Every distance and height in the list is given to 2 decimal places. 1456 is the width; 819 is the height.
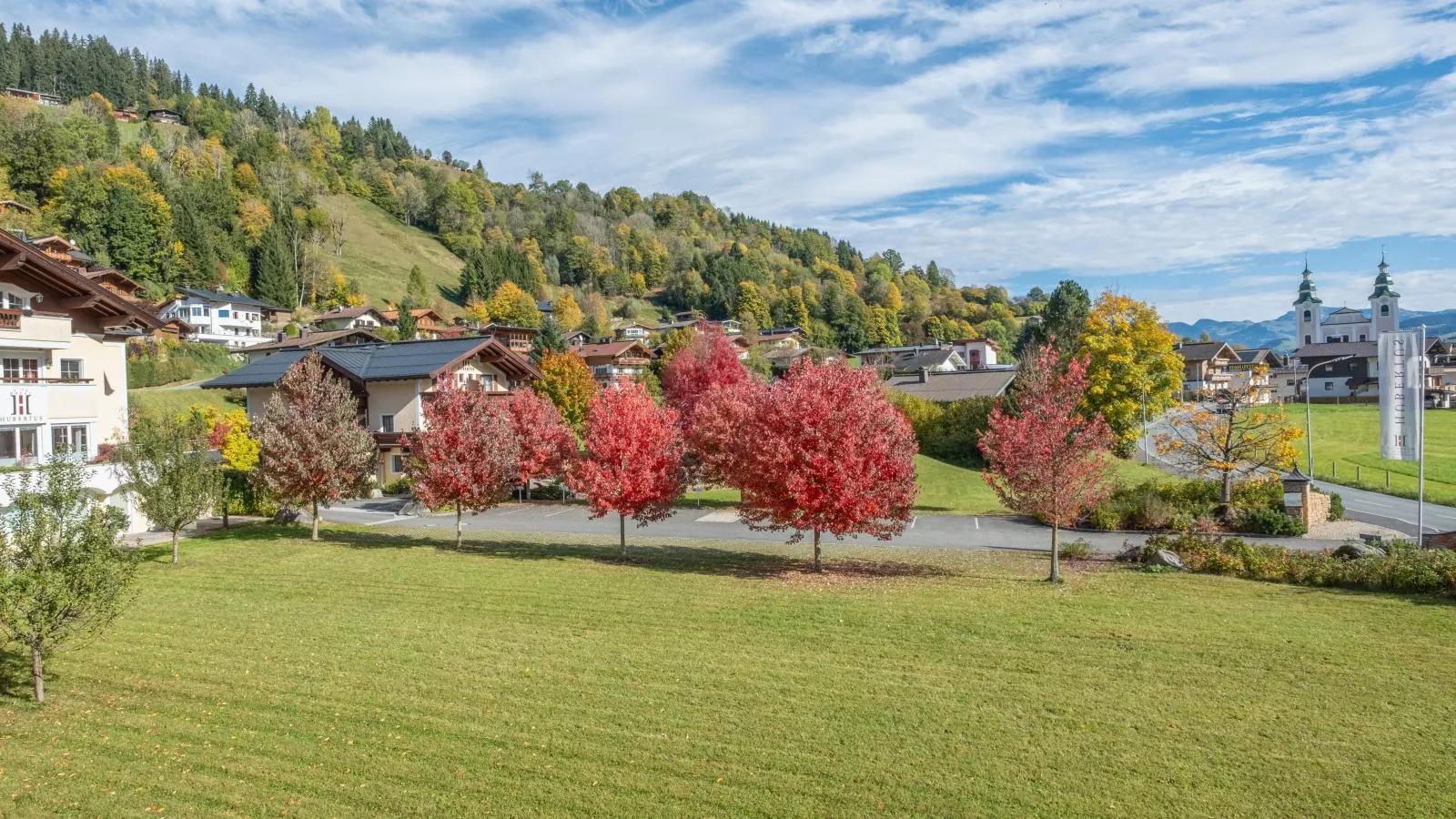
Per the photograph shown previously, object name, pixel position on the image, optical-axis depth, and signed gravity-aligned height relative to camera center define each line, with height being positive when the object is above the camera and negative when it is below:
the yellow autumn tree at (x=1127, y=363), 47.78 +2.40
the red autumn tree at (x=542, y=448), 29.59 -1.14
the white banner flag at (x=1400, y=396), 24.16 +0.11
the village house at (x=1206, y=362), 95.12 +4.78
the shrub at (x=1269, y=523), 30.97 -4.58
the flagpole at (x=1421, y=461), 23.73 -1.82
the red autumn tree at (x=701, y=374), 47.62 +2.30
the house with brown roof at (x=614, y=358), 91.62 +6.40
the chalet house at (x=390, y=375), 43.34 +2.36
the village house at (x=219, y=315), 87.81 +11.57
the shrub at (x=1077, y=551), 26.77 -4.69
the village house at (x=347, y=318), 95.69 +11.81
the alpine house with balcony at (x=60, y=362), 26.33 +2.17
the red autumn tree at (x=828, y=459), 22.89 -1.35
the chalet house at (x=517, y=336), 96.94 +9.64
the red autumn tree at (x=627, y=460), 26.09 -1.49
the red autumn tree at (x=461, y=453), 27.61 -1.20
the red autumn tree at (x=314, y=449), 28.20 -0.99
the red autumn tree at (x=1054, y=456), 22.61 -1.36
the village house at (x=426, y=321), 104.56 +12.66
